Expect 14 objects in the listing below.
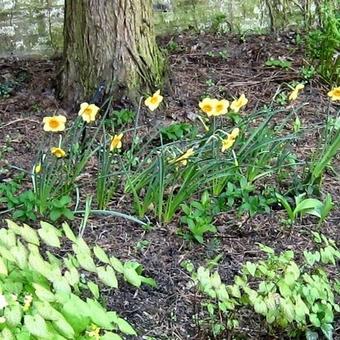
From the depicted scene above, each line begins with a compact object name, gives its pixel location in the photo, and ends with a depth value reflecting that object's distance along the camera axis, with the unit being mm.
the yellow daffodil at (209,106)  2832
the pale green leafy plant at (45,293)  1565
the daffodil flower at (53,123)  2711
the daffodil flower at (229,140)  2803
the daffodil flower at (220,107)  2840
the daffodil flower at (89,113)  2775
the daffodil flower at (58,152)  2699
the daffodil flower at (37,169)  2744
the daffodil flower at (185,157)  2775
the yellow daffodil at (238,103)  2975
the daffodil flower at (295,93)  3030
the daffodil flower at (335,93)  3021
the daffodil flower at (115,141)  2801
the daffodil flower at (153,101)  2924
